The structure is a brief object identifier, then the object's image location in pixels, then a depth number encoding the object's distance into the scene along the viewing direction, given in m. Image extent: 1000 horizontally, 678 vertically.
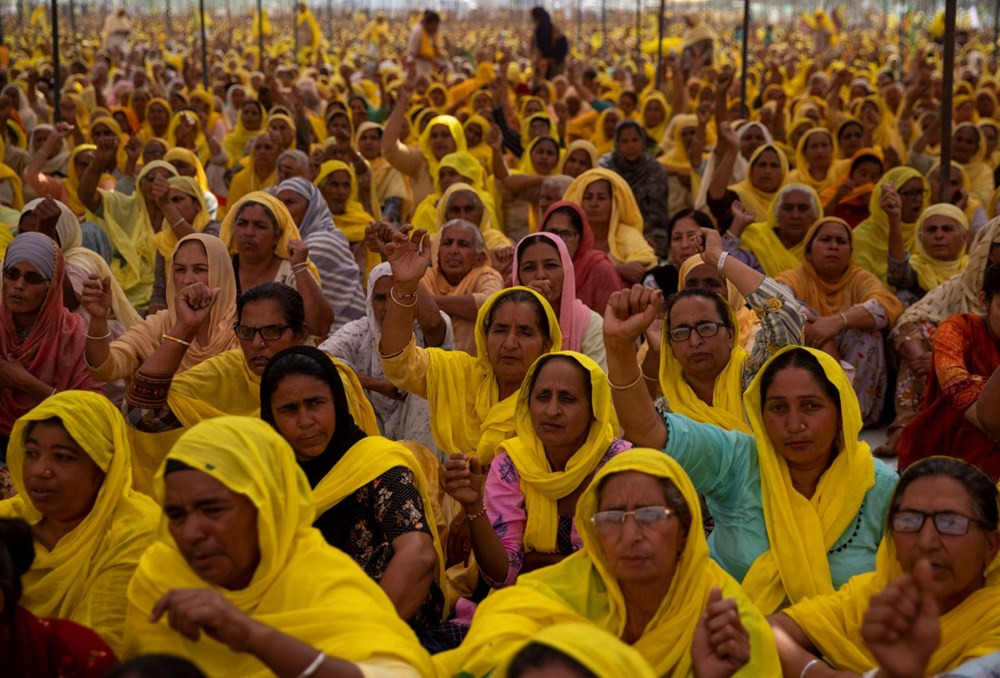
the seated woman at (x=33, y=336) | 4.46
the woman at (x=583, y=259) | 5.77
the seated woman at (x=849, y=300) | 5.94
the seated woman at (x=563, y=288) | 4.83
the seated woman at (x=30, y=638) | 2.51
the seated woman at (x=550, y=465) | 3.33
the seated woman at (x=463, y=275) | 5.50
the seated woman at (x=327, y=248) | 6.10
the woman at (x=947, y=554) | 2.63
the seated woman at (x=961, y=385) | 4.07
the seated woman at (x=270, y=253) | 5.15
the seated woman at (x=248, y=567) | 2.46
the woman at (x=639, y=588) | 2.62
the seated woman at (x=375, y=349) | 4.70
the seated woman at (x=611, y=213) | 6.61
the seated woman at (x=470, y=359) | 4.03
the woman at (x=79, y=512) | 2.99
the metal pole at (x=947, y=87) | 5.92
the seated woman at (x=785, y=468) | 3.16
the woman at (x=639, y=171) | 8.23
